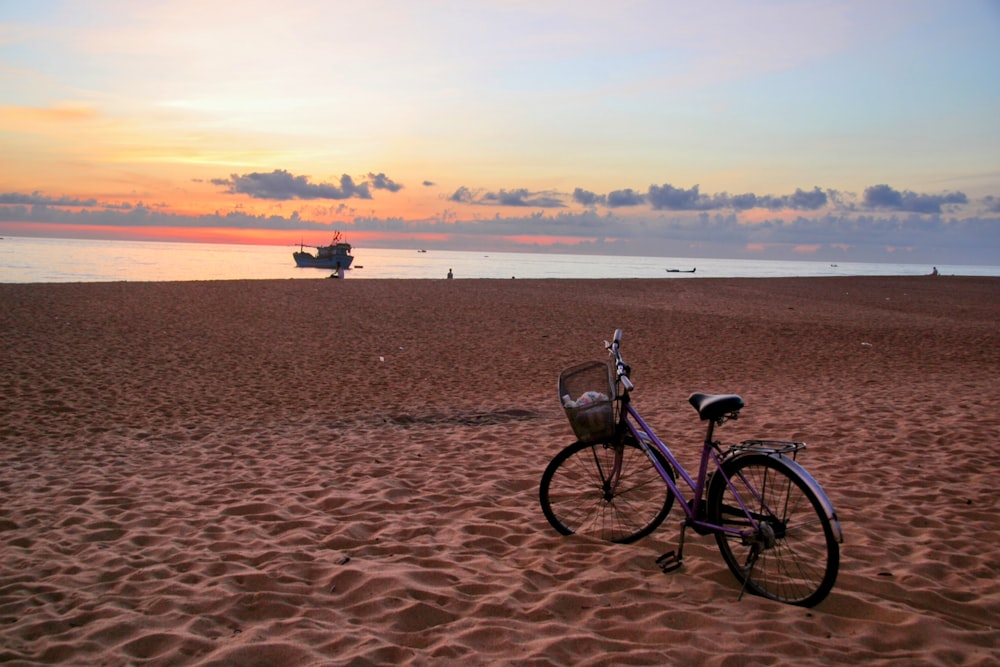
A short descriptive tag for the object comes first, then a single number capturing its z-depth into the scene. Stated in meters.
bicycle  3.72
